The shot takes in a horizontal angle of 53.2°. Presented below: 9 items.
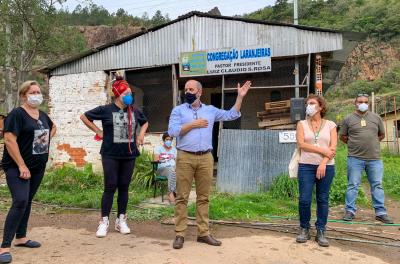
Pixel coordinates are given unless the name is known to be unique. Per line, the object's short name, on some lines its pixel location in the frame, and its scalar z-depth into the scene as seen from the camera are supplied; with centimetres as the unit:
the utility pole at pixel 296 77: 877
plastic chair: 738
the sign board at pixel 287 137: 759
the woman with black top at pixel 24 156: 388
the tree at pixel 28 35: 1828
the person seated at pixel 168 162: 696
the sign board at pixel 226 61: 888
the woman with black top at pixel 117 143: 460
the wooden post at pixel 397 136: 2016
